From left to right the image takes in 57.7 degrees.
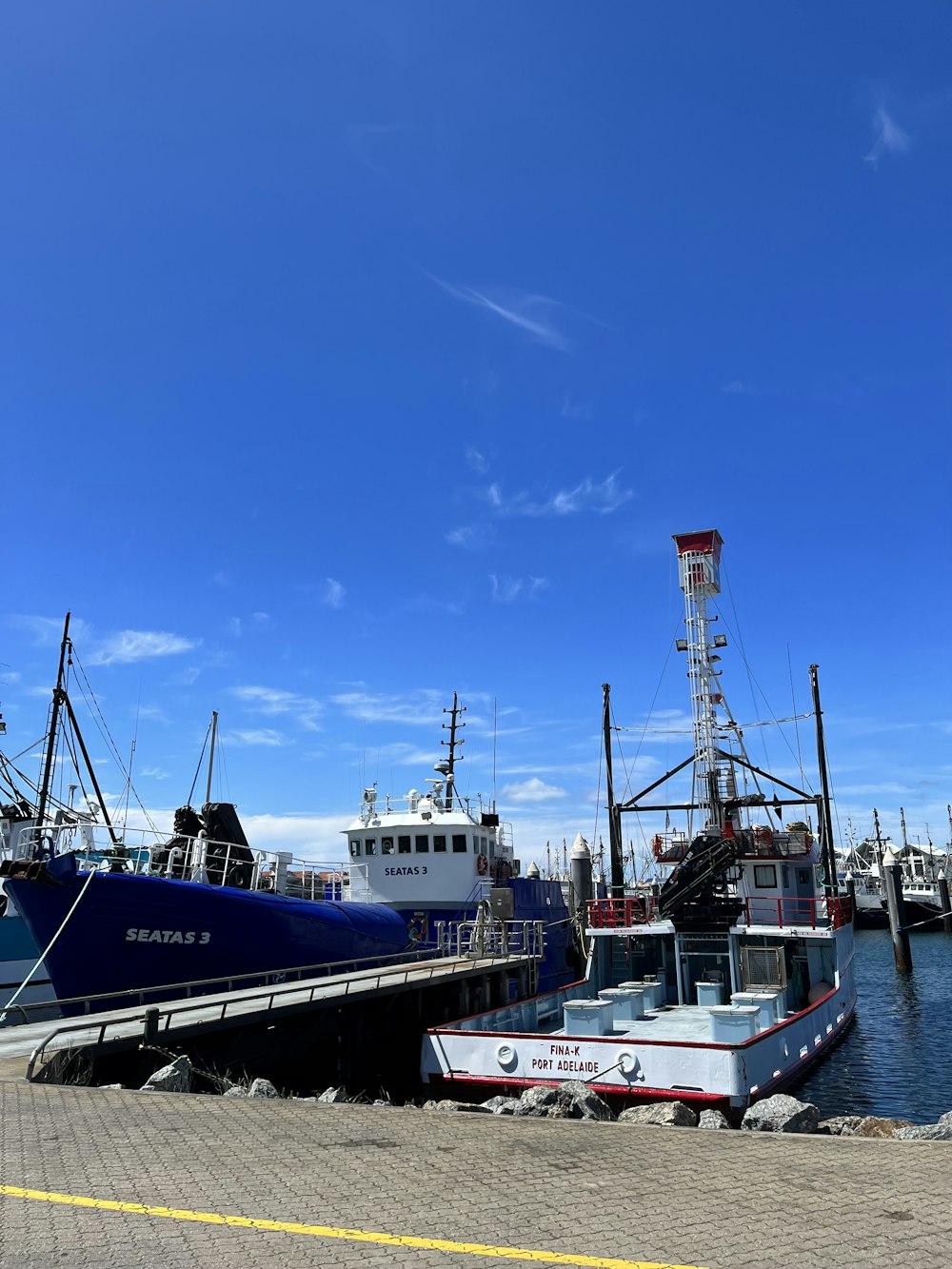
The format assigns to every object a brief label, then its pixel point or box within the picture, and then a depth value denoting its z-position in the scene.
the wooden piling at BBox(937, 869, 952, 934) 74.44
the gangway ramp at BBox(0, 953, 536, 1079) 12.52
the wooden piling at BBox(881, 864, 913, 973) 43.20
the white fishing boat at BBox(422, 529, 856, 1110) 14.51
